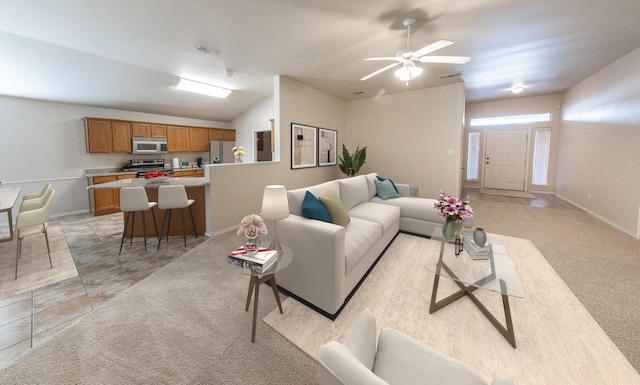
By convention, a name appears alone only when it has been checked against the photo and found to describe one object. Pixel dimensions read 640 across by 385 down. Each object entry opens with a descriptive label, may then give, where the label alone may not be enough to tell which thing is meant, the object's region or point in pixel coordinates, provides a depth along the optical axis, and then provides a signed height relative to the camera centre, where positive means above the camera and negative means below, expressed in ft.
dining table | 8.26 -1.39
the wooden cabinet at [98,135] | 16.60 +1.98
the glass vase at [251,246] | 5.96 -2.02
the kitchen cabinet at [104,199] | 16.57 -2.43
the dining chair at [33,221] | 8.89 -2.16
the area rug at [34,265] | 8.04 -3.92
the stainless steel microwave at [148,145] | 18.52 +1.47
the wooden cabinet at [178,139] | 20.62 +2.21
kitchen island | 12.59 -2.29
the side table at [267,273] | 5.64 -2.51
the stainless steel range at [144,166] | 18.81 -0.15
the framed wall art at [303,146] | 16.26 +1.36
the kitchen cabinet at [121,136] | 17.66 +2.04
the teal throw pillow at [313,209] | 7.61 -1.40
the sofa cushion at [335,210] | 8.50 -1.59
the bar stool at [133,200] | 10.49 -1.56
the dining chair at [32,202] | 10.77 -1.73
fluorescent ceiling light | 15.64 +5.20
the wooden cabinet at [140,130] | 18.50 +2.65
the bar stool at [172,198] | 10.95 -1.53
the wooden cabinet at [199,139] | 22.15 +2.40
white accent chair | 3.02 -2.62
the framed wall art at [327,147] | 19.04 +1.50
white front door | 23.54 +0.76
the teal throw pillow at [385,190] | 13.84 -1.41
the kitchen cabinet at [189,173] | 20.56 -0.73
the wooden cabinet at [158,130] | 19.56 +2.76
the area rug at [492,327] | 4.87 -3.98
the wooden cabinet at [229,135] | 24.09 +2.94
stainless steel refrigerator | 22.98 +1.23
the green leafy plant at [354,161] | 19.29 +0.36
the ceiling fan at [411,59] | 8.59 +3.86
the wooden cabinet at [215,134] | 23.26 +2.99
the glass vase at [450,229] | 7.55 -1.96
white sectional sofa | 6.32 -2.52
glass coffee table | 5.61 -2.74
